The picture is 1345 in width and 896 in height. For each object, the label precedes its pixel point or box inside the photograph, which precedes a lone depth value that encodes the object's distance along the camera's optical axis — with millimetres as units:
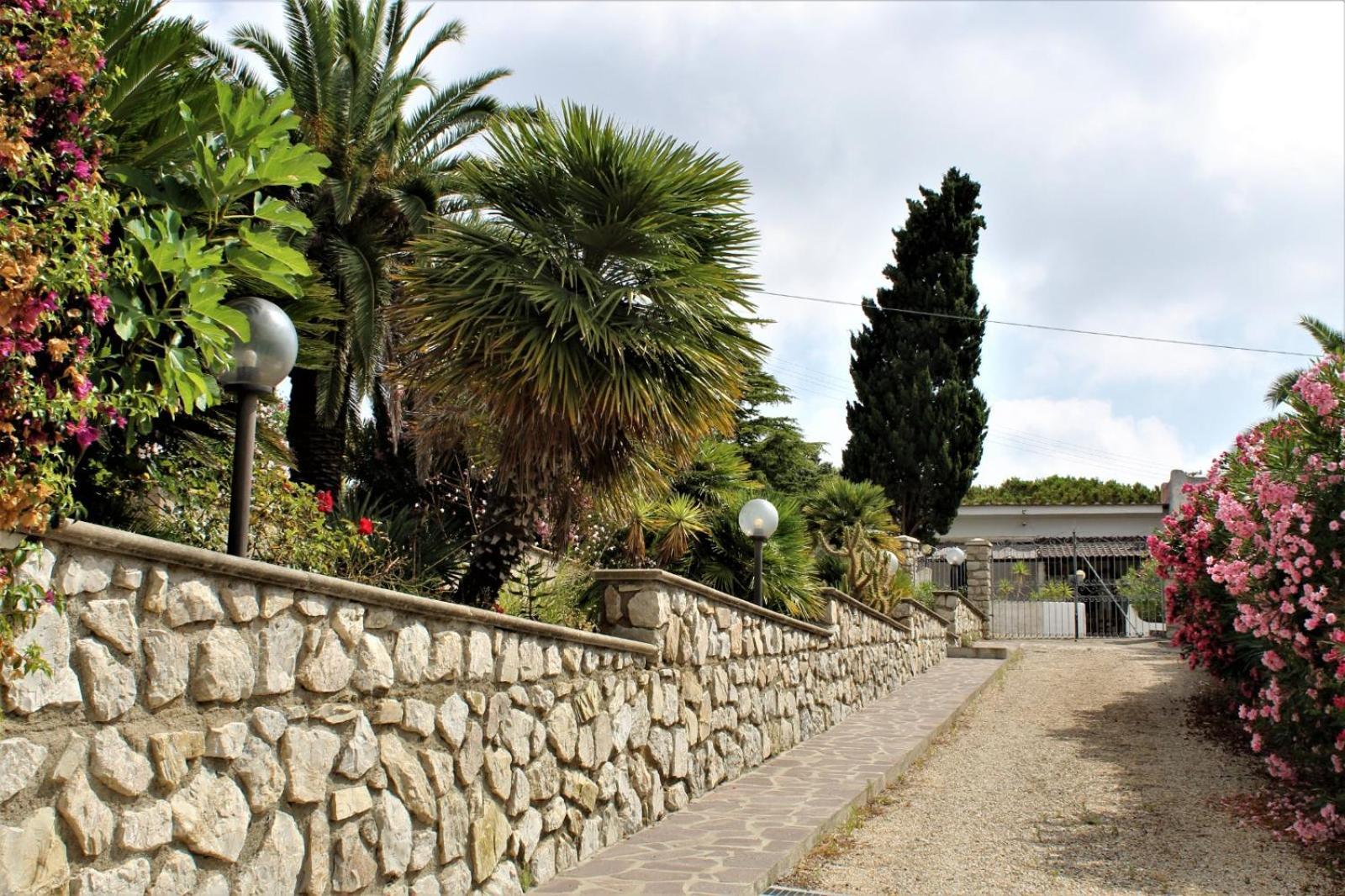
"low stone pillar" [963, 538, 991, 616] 23312
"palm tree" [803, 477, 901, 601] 15898
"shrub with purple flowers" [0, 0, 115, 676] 2770
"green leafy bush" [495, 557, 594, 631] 7121
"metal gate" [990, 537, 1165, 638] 24922
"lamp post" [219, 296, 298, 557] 4113
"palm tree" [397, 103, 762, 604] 6758
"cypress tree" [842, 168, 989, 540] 26375
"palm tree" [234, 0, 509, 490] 11250
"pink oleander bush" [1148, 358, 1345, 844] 6211
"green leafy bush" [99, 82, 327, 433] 3385
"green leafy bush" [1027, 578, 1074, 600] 27953
